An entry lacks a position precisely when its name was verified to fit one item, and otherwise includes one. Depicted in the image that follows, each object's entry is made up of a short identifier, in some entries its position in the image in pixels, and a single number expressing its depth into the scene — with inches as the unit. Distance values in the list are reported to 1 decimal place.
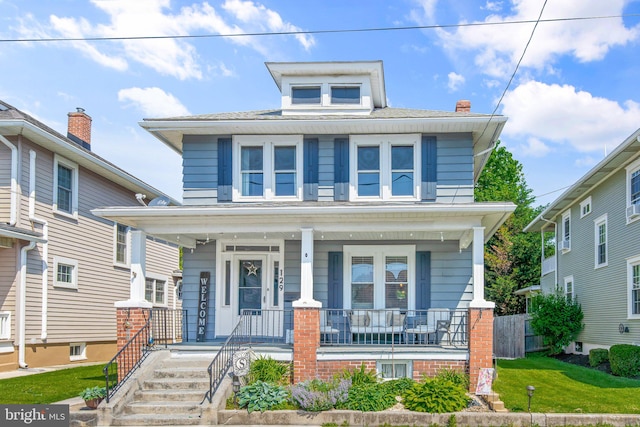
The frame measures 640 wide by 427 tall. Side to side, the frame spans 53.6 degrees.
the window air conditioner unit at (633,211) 659.8
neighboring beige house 636.7
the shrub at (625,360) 604.1
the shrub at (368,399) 413.4
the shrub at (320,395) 409.1
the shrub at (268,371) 458.9
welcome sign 581.3
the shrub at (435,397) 410.0
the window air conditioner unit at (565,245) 954.6
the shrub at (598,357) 701.1
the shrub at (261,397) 412.2
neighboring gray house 687.7
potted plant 411.5
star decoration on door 595.8
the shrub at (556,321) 853.8
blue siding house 570.9
